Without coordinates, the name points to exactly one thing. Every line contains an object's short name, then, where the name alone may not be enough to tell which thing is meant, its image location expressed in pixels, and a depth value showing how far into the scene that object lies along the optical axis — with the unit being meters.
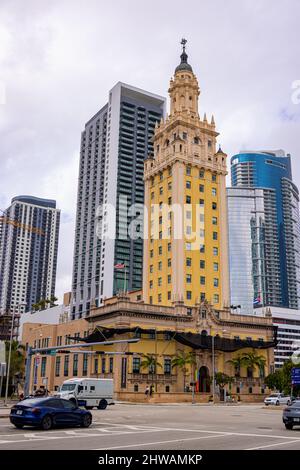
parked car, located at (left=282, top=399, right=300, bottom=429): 26.22
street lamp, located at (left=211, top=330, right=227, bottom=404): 73.82
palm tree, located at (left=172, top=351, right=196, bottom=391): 74.14
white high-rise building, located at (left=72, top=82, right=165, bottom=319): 183.00
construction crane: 184.18
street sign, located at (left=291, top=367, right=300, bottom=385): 51.55
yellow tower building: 85.25
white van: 45.22
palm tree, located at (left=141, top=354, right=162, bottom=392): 71.69
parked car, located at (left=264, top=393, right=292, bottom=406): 63.28
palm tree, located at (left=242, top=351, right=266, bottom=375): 82.31
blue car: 23.75
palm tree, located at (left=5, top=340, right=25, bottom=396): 89.90
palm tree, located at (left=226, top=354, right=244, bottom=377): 81.75
